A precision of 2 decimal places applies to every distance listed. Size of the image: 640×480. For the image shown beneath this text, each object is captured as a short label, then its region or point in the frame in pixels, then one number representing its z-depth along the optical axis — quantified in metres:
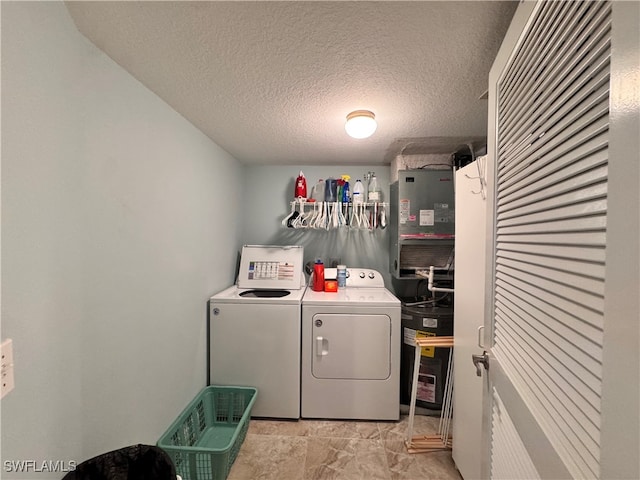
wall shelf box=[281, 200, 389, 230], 2.59
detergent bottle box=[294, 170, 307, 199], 2.65
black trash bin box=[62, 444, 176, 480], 0.99
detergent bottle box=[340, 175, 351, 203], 2.61
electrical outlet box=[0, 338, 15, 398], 0.70
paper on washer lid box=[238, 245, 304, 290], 2.48
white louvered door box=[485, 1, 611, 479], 0.48
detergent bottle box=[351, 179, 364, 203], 2.57
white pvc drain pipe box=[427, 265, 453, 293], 2.15
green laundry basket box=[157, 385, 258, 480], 1.44
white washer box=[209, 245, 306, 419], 2.05
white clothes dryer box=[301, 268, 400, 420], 2.04
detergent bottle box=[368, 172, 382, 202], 2.58
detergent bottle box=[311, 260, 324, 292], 2.45
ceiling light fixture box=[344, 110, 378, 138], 1.56
